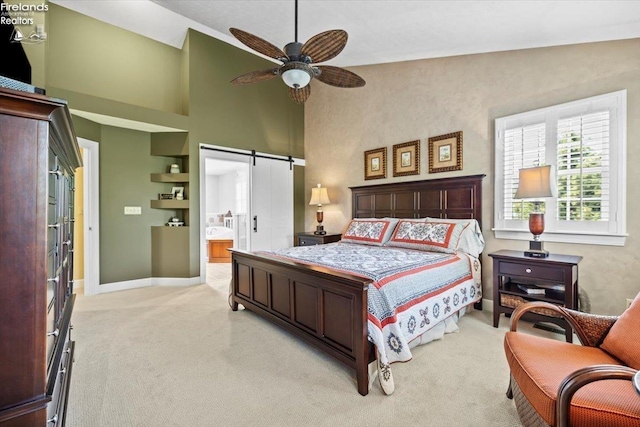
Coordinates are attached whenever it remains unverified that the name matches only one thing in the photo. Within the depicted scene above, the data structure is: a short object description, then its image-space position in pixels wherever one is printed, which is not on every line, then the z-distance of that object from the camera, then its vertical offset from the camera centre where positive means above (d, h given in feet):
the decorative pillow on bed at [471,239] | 10.74 -1.05
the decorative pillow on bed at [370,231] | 12.77 -0.94
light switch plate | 14.75 -0.01
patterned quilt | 6.54 -2.02
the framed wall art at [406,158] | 13.57 +2.45
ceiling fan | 7.59 +4.24
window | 8.79 +1.47
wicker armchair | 3.46 -2.35
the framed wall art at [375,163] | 14.90 +2.43
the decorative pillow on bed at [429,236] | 10.76 -0.99
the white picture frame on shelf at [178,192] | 15.71 +0.96
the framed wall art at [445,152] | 12.18 +2.46
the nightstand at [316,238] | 16.07 -1.57
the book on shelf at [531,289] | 9.02 -2.47
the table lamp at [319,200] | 17.15 +0.59
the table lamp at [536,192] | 8.95 +0.59
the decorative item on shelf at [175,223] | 15.64 -0.69
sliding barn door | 17.54 +0.33
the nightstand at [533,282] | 8.27 -2.29
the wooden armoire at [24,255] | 2.69 -0.42
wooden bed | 6.42 -2.10
